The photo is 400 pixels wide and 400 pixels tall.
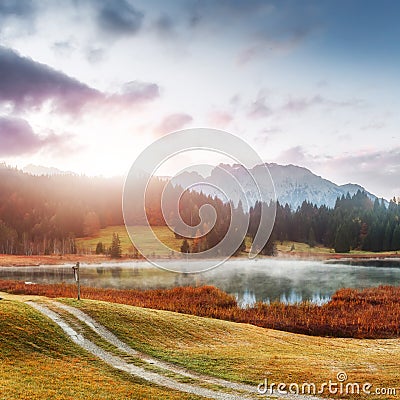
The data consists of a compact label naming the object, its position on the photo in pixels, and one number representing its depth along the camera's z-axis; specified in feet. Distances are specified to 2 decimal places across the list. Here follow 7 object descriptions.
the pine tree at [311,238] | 522.47
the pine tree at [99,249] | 424.99
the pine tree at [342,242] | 475.31
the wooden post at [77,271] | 102.18
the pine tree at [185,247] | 376.60
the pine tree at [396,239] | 468.75
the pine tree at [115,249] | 388.80
